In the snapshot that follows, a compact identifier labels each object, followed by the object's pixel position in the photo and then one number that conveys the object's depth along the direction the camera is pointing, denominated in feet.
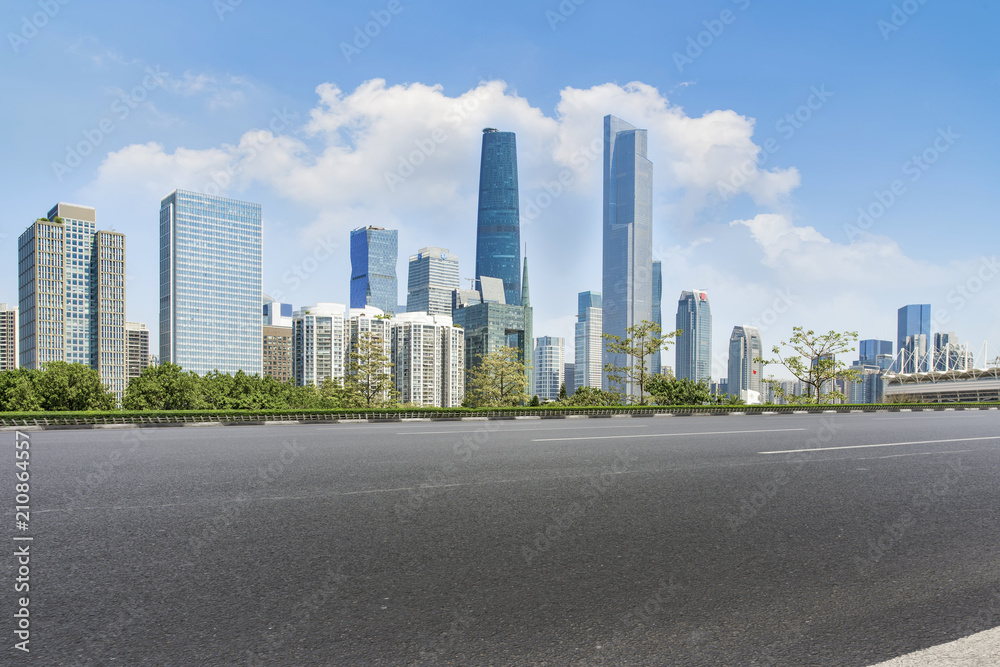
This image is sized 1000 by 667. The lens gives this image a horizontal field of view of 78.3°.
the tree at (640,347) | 133.28
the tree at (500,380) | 147.23
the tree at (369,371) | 136.56
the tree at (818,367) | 146.82
